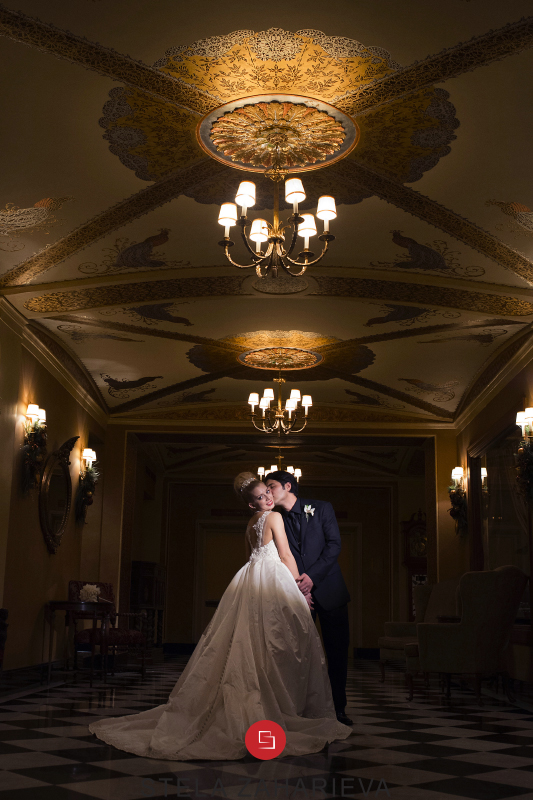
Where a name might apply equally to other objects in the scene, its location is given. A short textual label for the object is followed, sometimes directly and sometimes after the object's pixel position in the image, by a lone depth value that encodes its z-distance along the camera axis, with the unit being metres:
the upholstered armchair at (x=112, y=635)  8.75
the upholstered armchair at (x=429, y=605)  9.15
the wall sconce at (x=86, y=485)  10.06
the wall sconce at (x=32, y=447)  7.52
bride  3.61
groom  4.70
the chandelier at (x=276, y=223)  4.52
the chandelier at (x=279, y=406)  9.18
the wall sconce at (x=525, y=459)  7.18
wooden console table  8.11
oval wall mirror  8.37
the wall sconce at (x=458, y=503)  10.63
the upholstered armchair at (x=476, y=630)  6.59
